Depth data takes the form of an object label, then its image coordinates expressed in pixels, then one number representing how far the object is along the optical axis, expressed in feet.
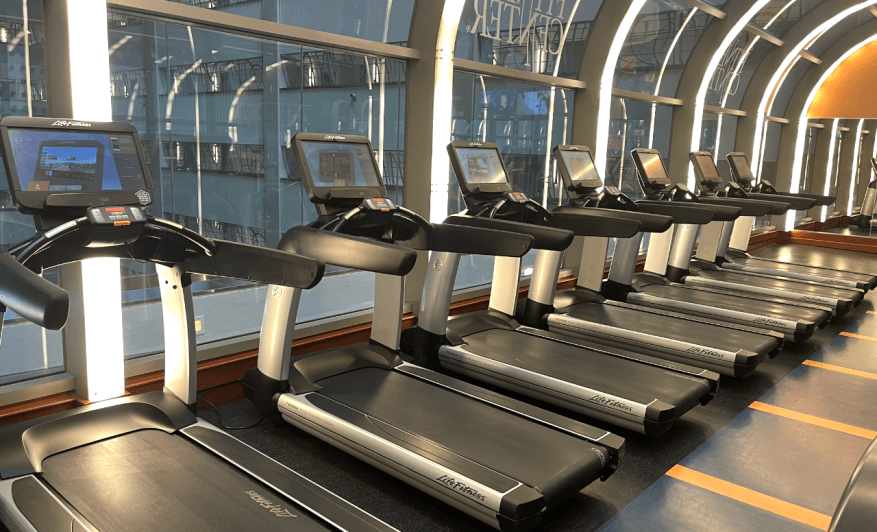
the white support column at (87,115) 8.83
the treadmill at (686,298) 15.37
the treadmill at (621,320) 12.98
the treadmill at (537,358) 10.39
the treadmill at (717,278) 17.89
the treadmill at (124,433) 6.70
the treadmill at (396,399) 7.73
